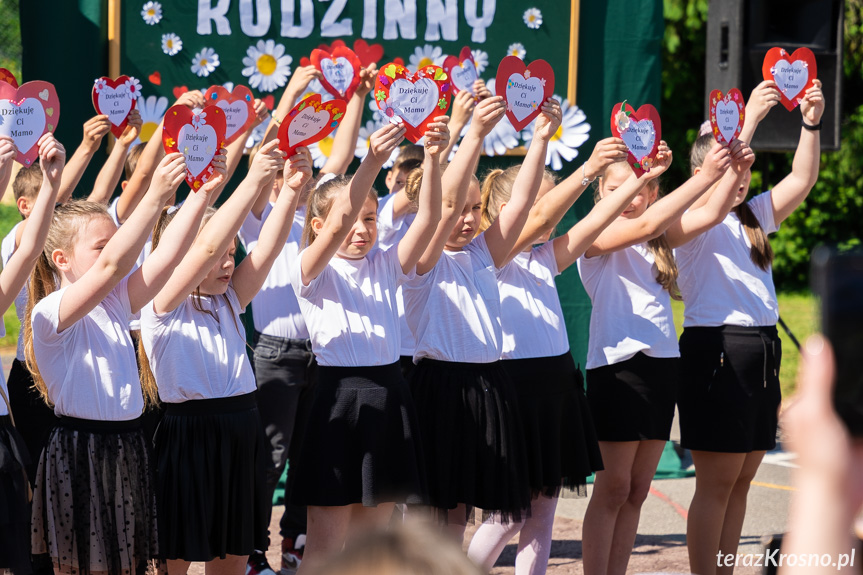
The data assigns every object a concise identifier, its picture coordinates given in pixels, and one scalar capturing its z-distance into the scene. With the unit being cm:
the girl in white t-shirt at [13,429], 521
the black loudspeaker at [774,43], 1017
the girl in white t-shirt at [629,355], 727
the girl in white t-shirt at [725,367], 737
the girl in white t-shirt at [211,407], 582
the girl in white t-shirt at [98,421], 543
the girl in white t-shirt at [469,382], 665
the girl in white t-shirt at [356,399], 629
